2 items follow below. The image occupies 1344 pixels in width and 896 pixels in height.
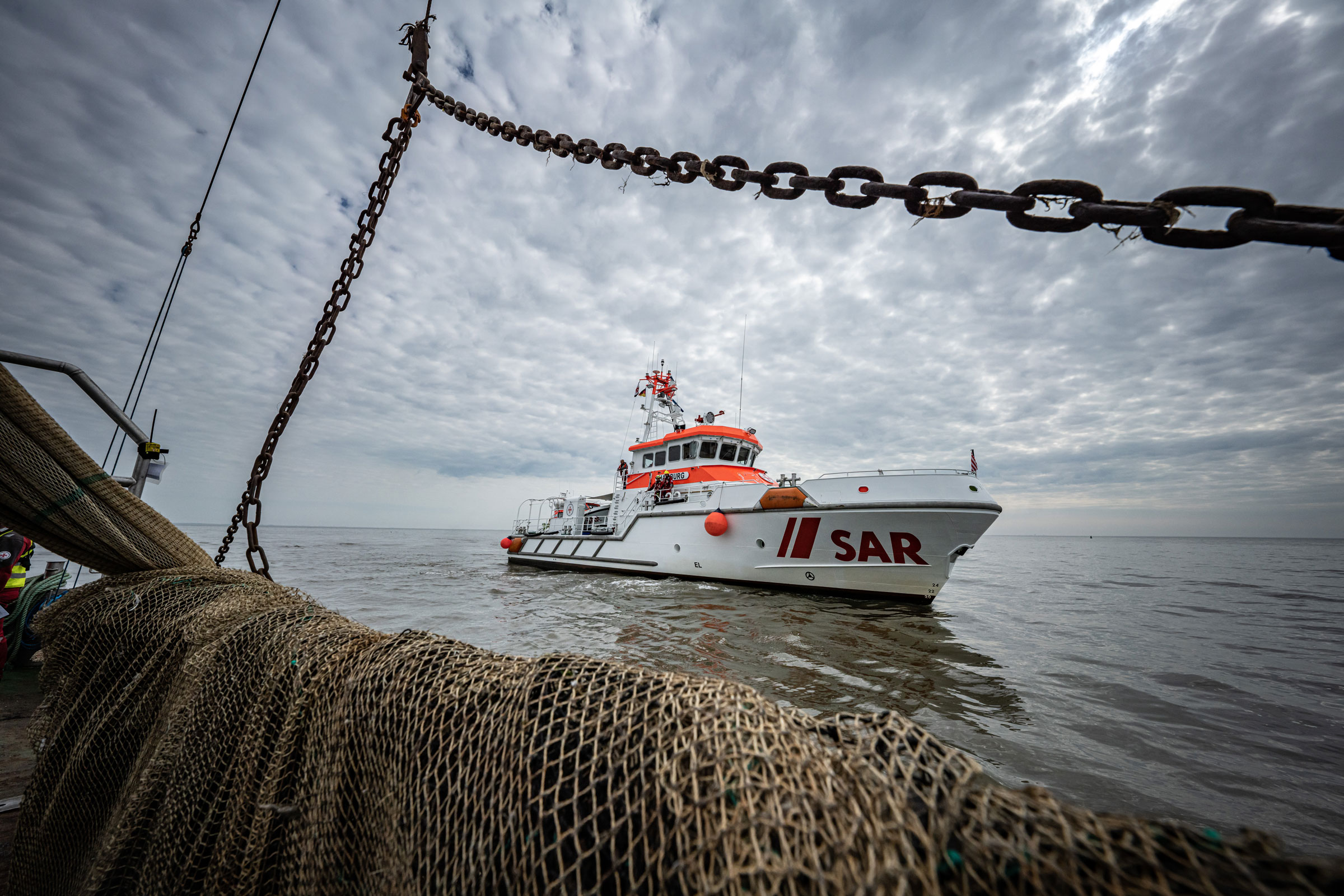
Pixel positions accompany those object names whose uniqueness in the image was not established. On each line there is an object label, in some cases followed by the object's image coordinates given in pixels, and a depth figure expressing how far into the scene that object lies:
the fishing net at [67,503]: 1.89
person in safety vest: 4.01
